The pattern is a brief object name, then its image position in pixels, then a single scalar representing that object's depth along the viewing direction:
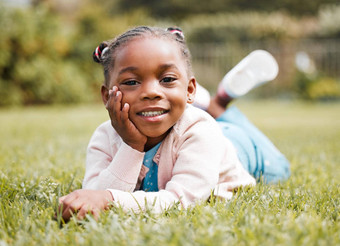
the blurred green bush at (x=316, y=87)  9.82
